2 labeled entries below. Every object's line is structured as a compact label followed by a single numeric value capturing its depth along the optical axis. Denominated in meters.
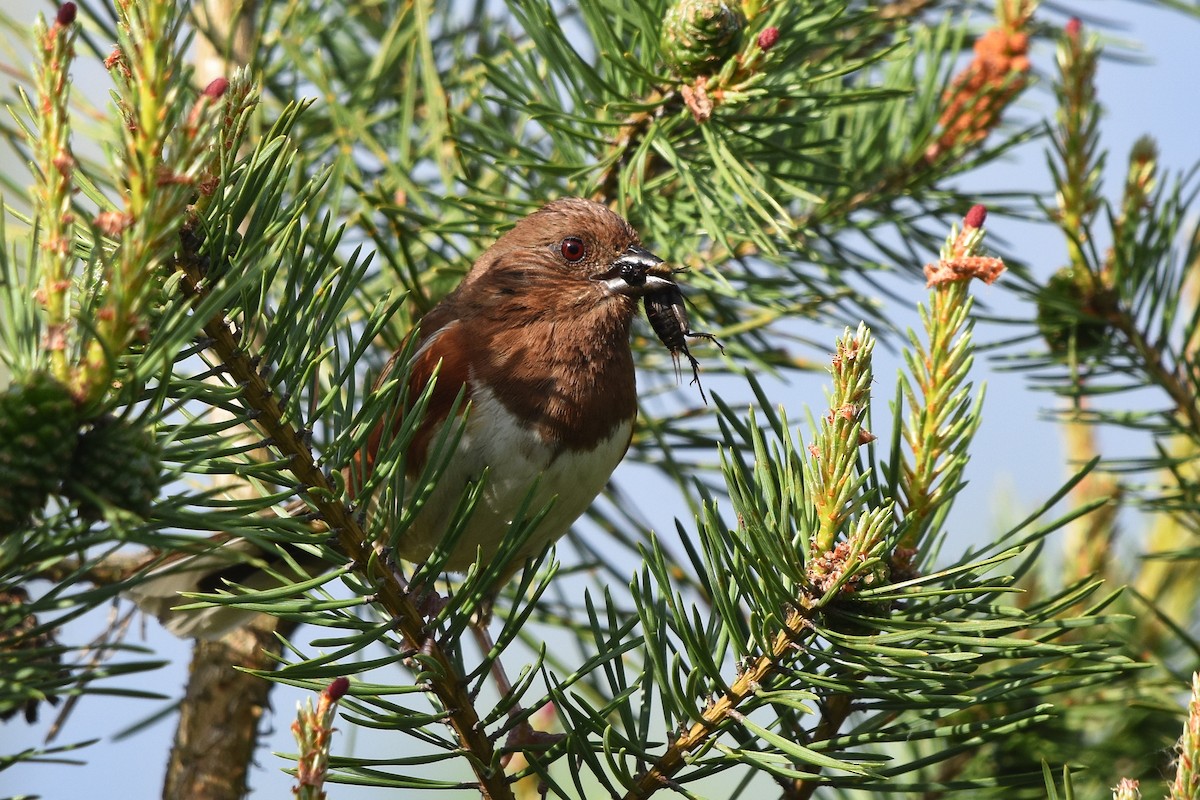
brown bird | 4.20
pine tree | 3.66
